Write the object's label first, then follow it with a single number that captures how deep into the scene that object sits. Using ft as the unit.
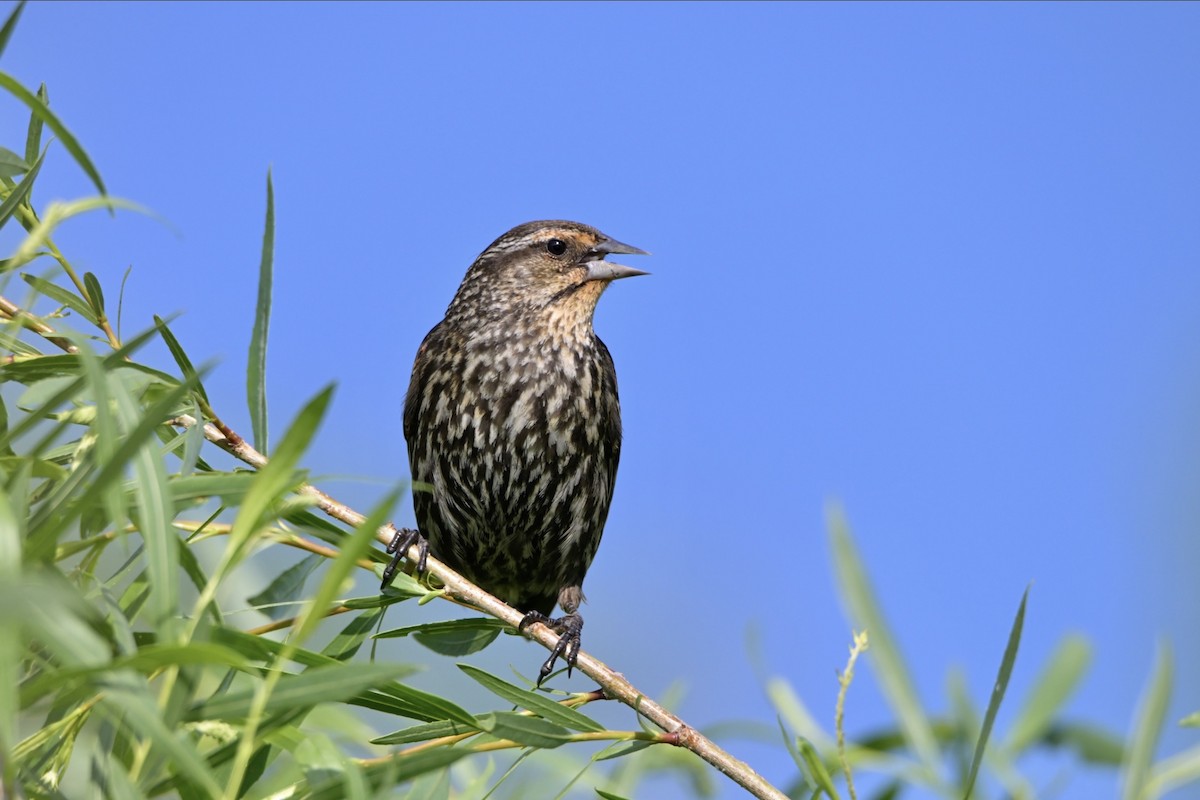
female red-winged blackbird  24.87
